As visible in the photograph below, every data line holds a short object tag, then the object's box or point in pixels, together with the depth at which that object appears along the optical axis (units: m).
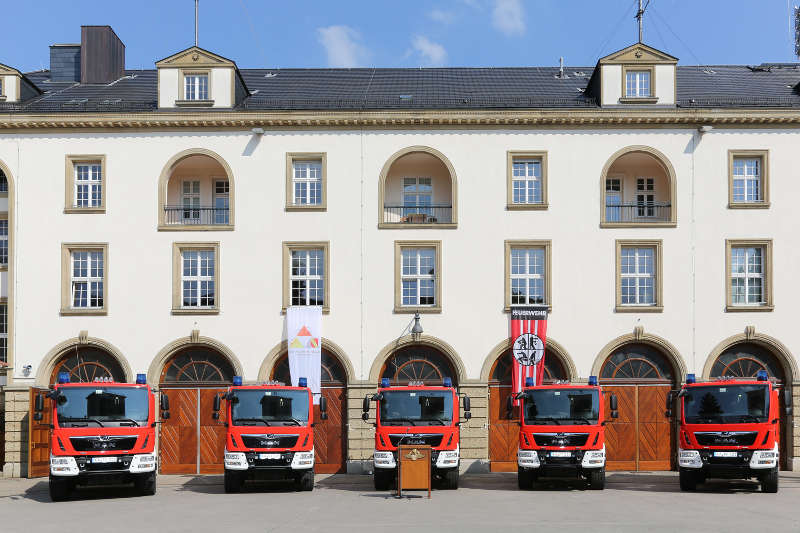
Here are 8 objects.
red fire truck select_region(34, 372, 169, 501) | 22.97
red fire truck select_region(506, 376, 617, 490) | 24.39
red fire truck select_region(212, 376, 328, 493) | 24.06
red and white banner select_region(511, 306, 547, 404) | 30.33
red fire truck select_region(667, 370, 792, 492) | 23.70
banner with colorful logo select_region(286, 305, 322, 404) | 30.38
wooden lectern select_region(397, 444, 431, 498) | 23.08
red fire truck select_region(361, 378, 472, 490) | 24.52
